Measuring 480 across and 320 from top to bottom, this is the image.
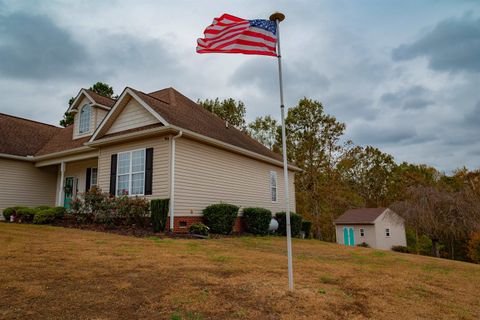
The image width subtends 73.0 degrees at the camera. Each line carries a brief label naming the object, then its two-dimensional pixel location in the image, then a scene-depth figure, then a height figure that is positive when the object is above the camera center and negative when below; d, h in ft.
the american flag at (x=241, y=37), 17.59 +10.06
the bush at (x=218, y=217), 41.14 +0.26
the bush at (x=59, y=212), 46.29 +1.34
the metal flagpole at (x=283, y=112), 14.92 +5.35
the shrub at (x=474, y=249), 98.78 -10.49
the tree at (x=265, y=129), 114.62 +31.14
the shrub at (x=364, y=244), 107.43 -8.95
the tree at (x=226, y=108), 103.76 +35.27
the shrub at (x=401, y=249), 106.32 -10.65
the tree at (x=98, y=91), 104.27 +41.59
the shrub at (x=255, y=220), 48.32 -0.23
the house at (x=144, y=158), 39.93 +9.37
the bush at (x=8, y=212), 51.55 +1.59
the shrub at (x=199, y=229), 37.76 -1.12
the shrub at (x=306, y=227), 61.02 -1.76
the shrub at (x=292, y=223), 55.16 -0.87
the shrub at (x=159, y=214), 36.01 +0.66
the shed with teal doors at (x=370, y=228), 105.70 -4.01
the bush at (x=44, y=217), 45.29 +0.66
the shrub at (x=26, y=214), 48.70 +1.21
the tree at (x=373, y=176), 133.59 +16.79
